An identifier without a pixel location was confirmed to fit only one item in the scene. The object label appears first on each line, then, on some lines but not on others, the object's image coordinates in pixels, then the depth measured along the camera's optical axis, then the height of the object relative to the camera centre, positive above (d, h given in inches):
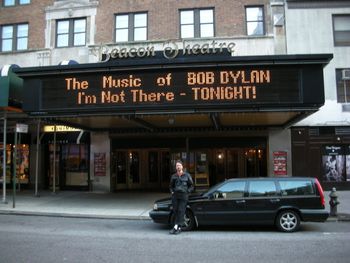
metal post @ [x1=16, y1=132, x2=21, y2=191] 925.0 -24.0
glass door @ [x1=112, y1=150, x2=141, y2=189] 941.2 -2.3
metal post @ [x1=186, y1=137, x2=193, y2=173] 879.7 +31.5
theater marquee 578.9 +111.6
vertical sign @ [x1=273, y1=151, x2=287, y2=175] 840.9 +9.1
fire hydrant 529.0 -43.6
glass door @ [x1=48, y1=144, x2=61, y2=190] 929.1 +7.4
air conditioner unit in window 840.9 +180.1
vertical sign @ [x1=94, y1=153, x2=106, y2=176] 901.2 +10.6
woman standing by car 434.9 -25.5
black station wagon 444.8 -38.0
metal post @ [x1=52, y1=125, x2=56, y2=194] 852.0 +2.0
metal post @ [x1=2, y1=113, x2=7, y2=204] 678.5 -23.5
